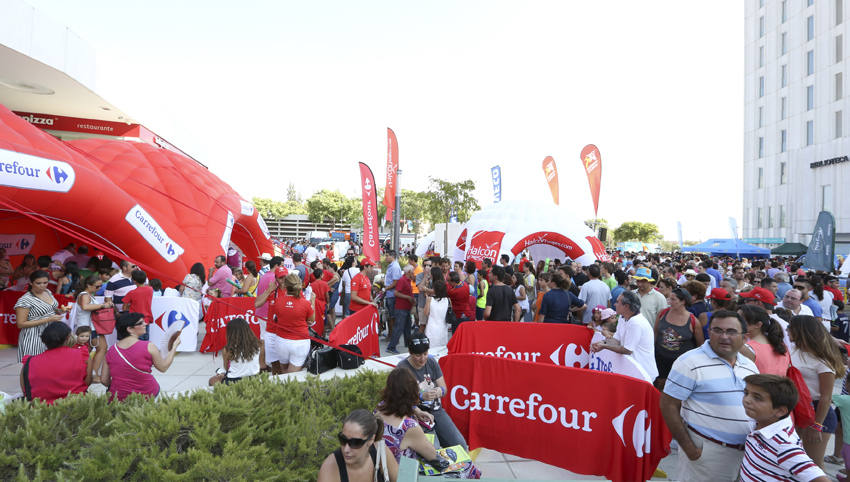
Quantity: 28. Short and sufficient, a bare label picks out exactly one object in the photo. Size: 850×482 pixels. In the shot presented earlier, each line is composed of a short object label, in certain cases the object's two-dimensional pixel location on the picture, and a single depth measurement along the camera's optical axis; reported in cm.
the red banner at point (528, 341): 634
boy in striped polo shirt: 251
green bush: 287
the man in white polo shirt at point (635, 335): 479
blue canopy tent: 3297
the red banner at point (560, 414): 416
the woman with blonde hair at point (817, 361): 373
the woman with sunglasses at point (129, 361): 422
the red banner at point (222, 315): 876
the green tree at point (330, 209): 7731
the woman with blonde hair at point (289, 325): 614
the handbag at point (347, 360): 640
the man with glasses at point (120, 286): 756
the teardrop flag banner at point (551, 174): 2769
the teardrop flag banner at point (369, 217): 1513
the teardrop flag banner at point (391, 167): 1720
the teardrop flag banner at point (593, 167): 2367
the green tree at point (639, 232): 9306
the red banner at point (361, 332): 686
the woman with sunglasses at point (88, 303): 677
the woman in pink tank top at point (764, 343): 392
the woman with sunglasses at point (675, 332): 506
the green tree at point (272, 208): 7981
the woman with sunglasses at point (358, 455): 254
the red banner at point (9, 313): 862
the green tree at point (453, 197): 3856
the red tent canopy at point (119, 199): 780
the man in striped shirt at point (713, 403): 308
